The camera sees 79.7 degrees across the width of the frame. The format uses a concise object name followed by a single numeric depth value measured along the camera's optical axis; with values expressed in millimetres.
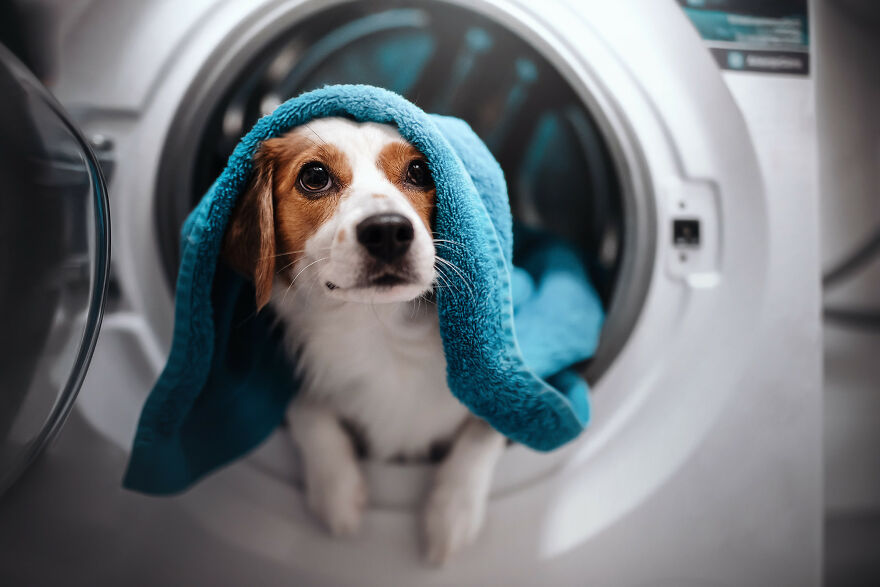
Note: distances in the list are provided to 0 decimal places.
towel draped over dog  501
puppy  497
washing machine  614
